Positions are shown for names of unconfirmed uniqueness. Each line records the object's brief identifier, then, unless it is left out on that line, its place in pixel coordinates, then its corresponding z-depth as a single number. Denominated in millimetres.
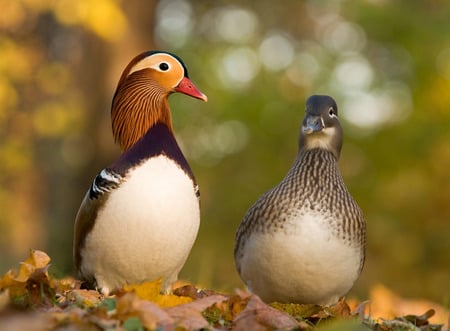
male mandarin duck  8133
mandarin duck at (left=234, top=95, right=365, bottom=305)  8242
